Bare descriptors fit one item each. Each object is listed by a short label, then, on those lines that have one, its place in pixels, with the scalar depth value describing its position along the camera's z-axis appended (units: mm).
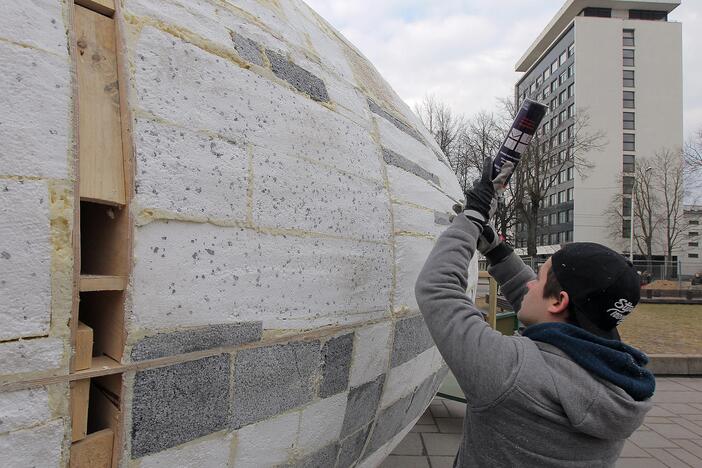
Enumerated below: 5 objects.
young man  1444
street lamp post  42975
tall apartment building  51719
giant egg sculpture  1010
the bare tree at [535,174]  28109
